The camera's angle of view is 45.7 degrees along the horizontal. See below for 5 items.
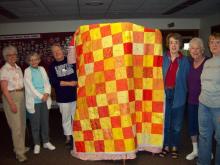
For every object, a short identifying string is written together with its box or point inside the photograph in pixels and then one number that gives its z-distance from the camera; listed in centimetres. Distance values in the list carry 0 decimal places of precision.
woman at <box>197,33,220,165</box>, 223
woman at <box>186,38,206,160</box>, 263
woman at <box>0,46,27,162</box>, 280
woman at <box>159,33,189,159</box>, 275
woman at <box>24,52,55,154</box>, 304
